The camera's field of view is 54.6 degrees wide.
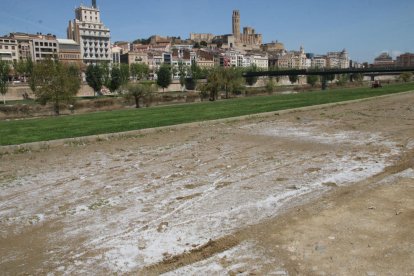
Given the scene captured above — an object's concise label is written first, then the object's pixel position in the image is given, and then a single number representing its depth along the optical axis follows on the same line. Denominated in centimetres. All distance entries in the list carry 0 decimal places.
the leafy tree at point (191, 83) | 12119
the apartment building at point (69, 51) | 15861
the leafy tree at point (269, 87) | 8825
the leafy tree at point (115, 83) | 9194
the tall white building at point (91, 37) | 16662
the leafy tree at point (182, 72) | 11881
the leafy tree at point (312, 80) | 13475
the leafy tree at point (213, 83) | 5939
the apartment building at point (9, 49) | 14000
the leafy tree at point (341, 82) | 11480
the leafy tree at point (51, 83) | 4112
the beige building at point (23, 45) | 15012
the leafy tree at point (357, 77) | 15558
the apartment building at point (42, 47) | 15388
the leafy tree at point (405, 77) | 11821
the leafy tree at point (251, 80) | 13762
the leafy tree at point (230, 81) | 6238
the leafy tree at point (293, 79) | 15488
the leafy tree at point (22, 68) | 9806
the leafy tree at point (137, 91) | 5406
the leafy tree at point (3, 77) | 7512
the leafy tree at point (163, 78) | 10238
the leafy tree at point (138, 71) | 12789
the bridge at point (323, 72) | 10306
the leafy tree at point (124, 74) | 9756
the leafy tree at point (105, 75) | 9288
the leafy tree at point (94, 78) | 9094
